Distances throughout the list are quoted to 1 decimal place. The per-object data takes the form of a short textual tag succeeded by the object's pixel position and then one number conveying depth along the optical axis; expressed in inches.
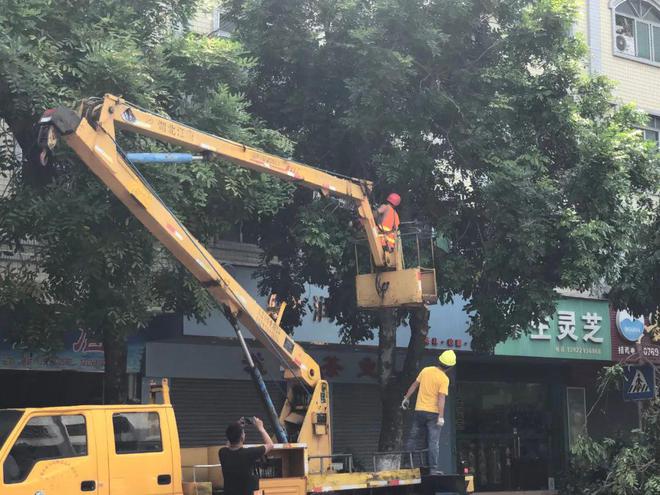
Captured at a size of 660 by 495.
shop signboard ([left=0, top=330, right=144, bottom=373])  551.5
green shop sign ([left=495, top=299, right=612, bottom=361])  721.6
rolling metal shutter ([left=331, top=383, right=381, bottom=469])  715.4
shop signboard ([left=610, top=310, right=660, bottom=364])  778.8
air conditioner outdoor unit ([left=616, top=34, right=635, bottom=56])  919.0
